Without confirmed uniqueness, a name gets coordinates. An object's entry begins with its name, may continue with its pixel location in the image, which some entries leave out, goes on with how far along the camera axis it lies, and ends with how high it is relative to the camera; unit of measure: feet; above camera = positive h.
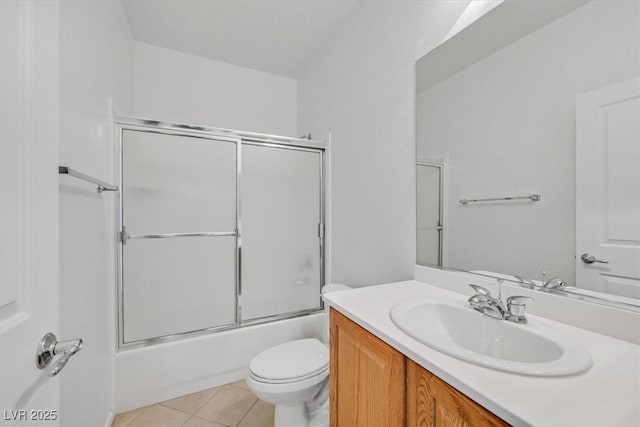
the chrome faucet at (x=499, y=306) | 2.65 -0.98
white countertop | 1.45 -1.11
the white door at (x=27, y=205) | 1.41 +0.04
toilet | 4.10 -2.68
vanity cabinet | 1.85 -1.56
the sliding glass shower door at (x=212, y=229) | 5.57 -0.42
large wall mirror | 2.38 +0.73
